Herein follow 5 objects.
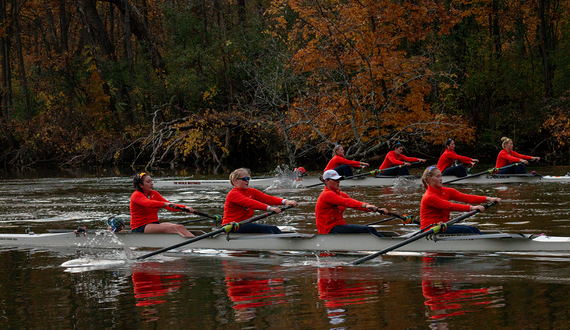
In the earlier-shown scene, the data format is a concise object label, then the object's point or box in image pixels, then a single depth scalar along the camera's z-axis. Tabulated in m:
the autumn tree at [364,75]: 28.53
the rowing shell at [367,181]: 19.28
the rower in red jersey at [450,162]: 19.36
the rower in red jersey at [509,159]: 19.08
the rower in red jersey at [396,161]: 20.81
